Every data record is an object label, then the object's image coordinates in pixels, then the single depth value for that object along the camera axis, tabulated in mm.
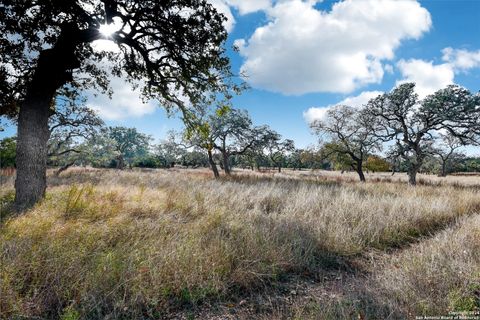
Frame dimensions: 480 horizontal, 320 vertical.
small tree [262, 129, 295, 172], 21406
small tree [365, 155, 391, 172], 35406
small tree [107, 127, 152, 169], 66438
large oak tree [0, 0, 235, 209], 5855
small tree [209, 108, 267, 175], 19812
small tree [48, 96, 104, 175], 17047
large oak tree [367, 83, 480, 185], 15305
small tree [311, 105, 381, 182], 19109
